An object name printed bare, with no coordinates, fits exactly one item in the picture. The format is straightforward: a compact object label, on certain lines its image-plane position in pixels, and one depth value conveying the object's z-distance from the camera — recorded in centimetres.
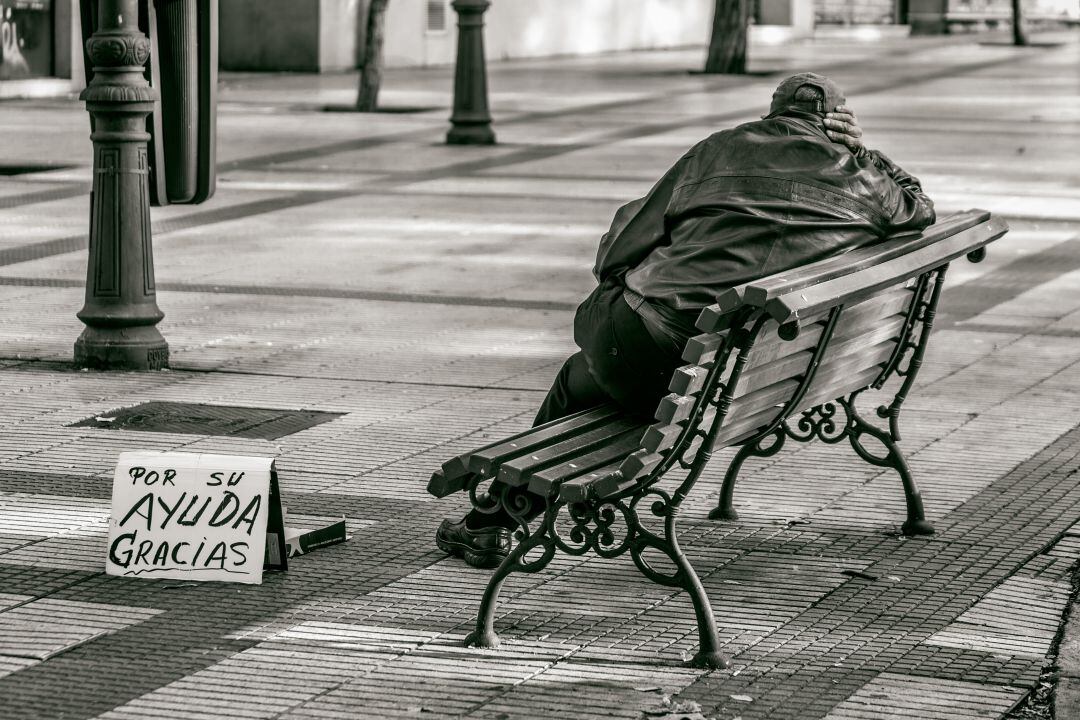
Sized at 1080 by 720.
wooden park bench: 844
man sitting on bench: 914
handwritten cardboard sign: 945
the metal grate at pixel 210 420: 1312
